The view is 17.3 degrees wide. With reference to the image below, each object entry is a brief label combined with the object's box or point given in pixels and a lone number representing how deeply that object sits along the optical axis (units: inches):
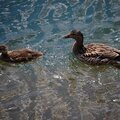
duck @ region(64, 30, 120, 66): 343.0
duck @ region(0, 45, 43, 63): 375.6
